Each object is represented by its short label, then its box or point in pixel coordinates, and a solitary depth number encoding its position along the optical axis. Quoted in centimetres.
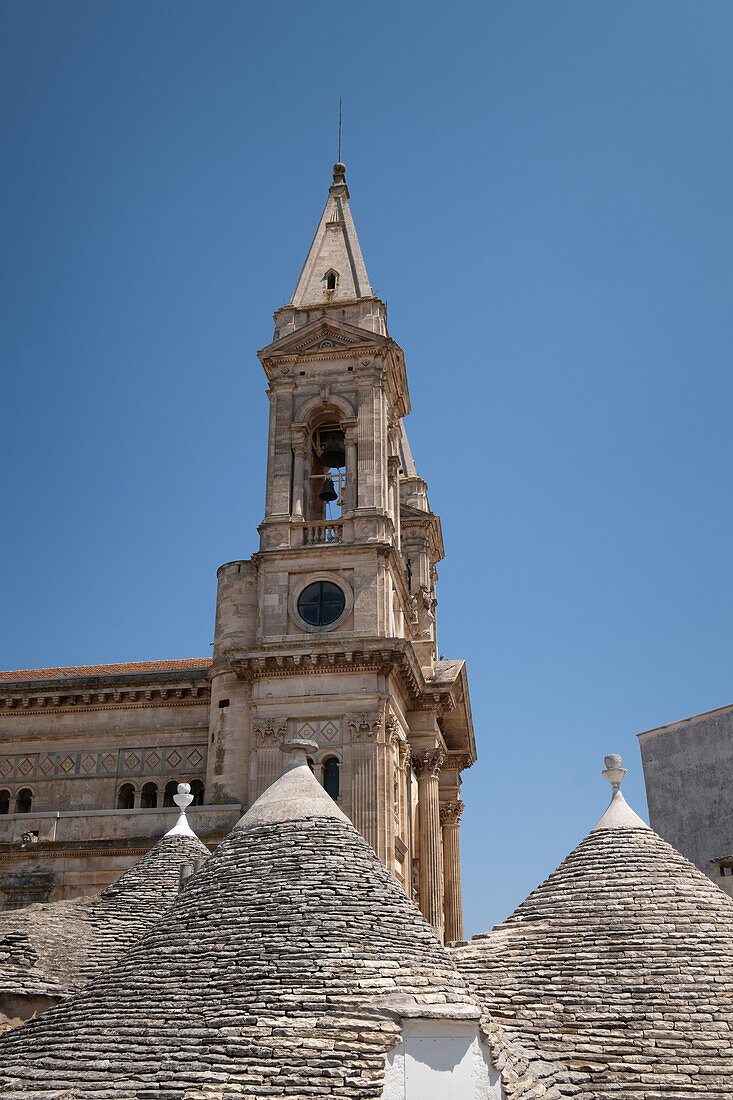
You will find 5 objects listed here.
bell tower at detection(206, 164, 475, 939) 3102
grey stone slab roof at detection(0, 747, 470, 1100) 884
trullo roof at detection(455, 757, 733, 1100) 1073
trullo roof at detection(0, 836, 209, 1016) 1434
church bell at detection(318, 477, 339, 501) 3784
